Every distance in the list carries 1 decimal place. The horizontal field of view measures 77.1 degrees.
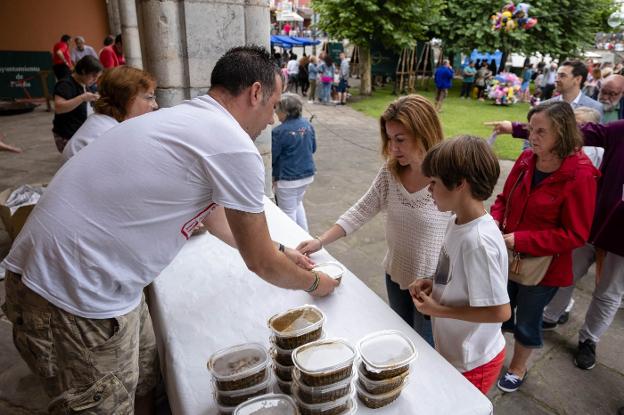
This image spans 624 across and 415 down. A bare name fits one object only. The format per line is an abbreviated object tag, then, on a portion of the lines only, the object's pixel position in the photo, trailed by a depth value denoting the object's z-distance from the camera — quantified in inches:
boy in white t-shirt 59.6
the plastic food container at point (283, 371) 55.0
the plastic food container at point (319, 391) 48.3
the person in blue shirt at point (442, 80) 601.0
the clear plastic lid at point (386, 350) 51.6
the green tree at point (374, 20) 661.9
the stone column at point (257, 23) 156.8
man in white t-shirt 51.9
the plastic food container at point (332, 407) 49.0
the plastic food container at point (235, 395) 51.0
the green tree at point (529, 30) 785.6
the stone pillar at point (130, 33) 263.6
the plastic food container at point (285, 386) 55.2
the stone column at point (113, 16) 521.7
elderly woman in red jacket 87.5
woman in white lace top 81.0
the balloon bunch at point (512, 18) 663.2
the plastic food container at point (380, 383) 51.3
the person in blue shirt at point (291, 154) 167.8
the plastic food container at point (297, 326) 55.7
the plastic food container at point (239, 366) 50.9
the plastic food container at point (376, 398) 51.8
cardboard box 144.9
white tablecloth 54.9
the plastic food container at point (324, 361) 48.1
